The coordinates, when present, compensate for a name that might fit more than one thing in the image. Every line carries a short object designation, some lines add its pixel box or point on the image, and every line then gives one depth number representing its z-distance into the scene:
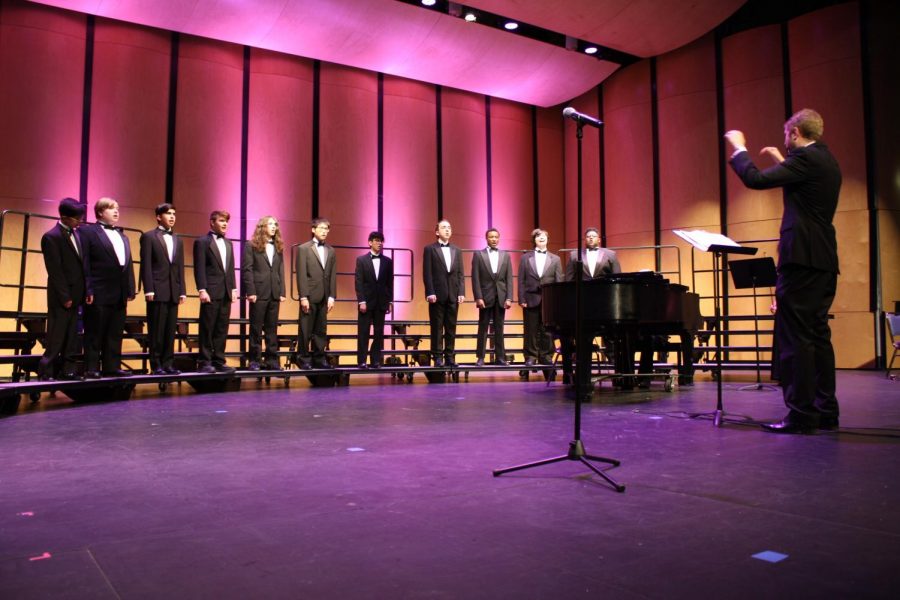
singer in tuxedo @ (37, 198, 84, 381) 4.39
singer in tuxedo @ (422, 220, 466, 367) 6.68
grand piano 4.21
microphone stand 2.17
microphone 2.26
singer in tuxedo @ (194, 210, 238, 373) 5.58
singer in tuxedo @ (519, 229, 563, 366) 6.59
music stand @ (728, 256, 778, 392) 5.22
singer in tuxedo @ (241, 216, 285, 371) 5.89
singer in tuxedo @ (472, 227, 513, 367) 6.74
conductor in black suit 2.98
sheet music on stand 3.34
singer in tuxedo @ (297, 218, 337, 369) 6.21
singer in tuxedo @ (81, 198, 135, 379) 4.74
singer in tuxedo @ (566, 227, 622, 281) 6.19
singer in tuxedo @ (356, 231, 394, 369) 6.47
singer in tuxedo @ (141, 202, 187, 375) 5.26
